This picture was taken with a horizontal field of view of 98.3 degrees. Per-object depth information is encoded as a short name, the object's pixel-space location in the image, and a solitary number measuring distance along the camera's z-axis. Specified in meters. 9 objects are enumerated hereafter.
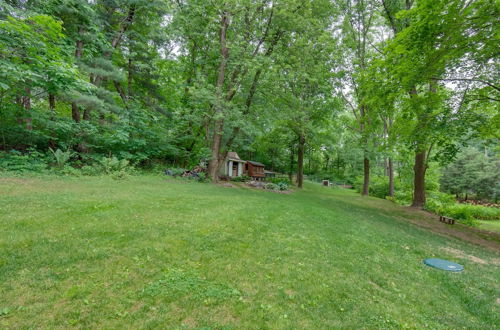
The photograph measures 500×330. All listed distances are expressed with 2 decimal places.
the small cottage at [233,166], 22.58
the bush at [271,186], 15.76
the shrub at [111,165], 11.23
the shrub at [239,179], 19.12
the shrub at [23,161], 9.02
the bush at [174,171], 14.58
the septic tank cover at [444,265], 4.50
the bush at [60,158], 10.20
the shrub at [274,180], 23.38
